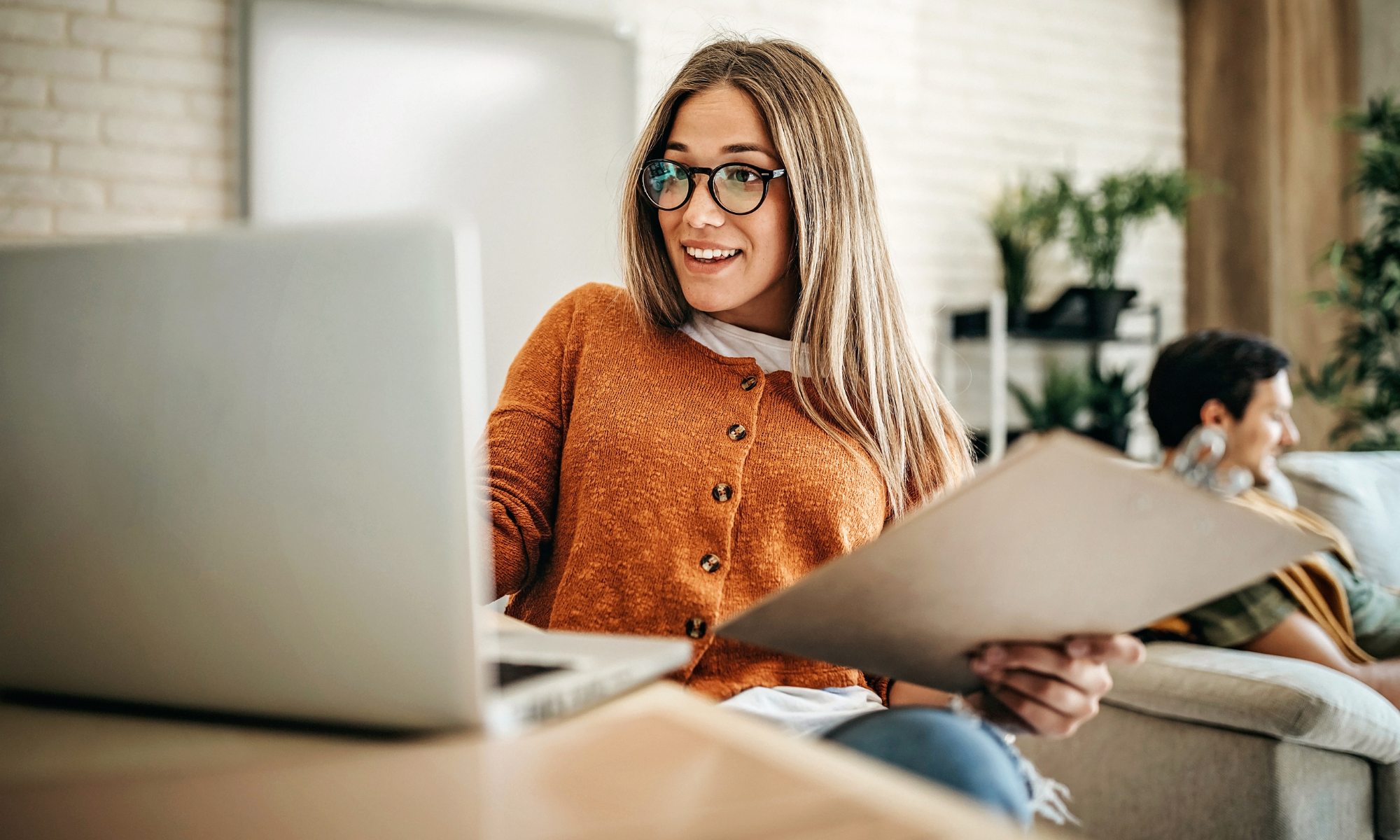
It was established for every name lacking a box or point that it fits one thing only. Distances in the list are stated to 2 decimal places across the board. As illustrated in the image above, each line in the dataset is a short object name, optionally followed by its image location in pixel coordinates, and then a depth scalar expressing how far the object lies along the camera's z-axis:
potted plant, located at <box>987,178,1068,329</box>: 3.46
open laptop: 0.44
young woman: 1.07
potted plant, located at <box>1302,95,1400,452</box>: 2.93
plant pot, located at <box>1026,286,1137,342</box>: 3.48
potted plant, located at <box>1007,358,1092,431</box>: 3.51
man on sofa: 1.62
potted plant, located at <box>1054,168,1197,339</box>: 3.43
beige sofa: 1.42
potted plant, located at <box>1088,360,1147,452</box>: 3.52
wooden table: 0.36
